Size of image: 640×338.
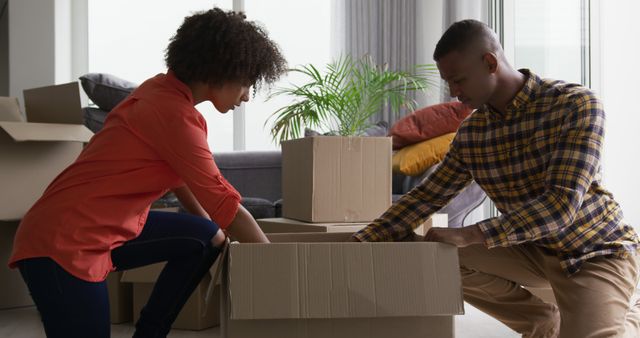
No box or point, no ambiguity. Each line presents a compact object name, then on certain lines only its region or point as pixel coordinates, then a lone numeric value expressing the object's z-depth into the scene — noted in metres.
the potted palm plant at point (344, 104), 3.30
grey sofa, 3.93
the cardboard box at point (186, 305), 2.57
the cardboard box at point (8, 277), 3.03
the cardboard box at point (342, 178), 2.40
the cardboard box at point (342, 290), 1.15
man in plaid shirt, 1.49
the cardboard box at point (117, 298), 2.73
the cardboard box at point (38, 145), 2.69
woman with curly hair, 1.35
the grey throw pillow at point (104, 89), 3.56
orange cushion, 3.41
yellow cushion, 3.32
